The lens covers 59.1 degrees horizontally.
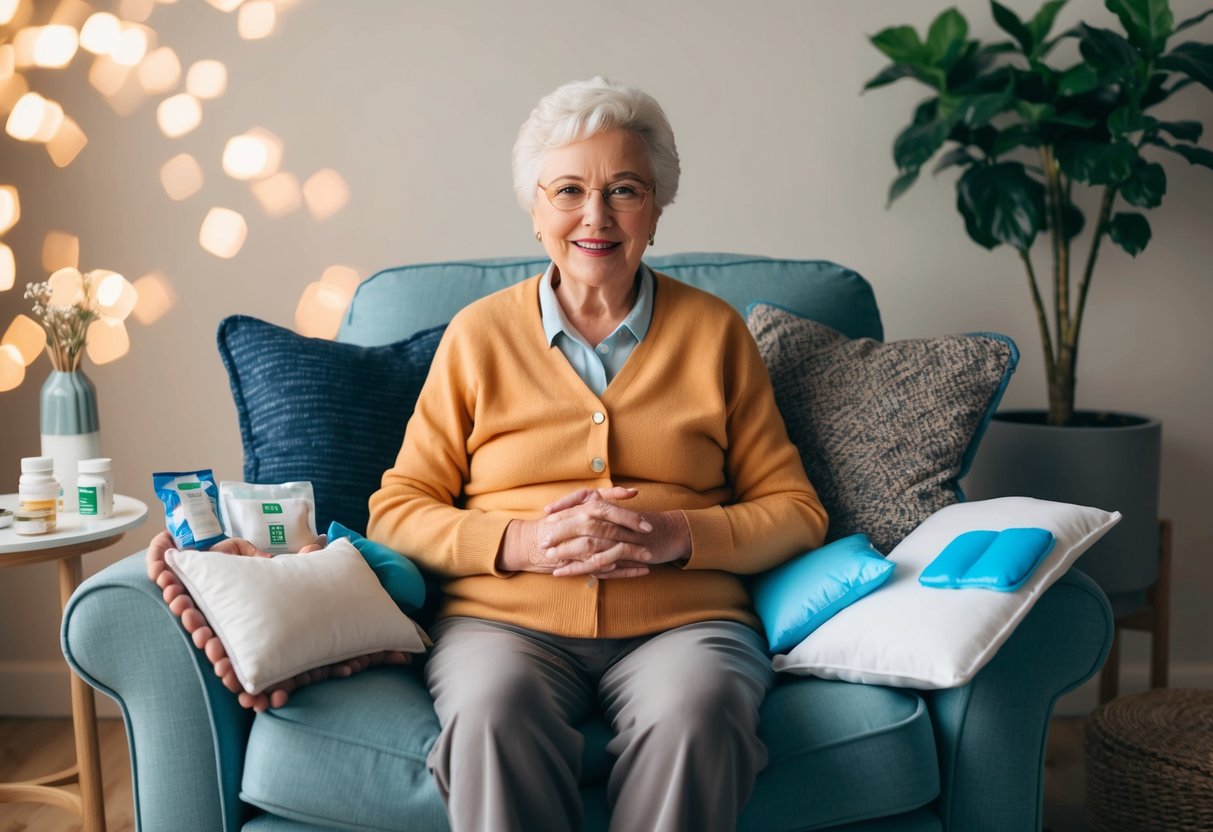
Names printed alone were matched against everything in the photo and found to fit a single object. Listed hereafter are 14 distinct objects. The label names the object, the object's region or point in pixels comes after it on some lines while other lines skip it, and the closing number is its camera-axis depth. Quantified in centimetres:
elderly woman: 145
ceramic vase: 199
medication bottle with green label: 189
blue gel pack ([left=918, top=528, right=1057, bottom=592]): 135
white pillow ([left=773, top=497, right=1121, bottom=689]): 131
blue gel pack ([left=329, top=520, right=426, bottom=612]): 151
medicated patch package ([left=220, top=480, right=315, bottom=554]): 156
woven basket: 173
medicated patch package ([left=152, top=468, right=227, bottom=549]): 153
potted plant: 209
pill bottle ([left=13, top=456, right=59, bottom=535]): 179
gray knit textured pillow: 172
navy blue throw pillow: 172
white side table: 176
